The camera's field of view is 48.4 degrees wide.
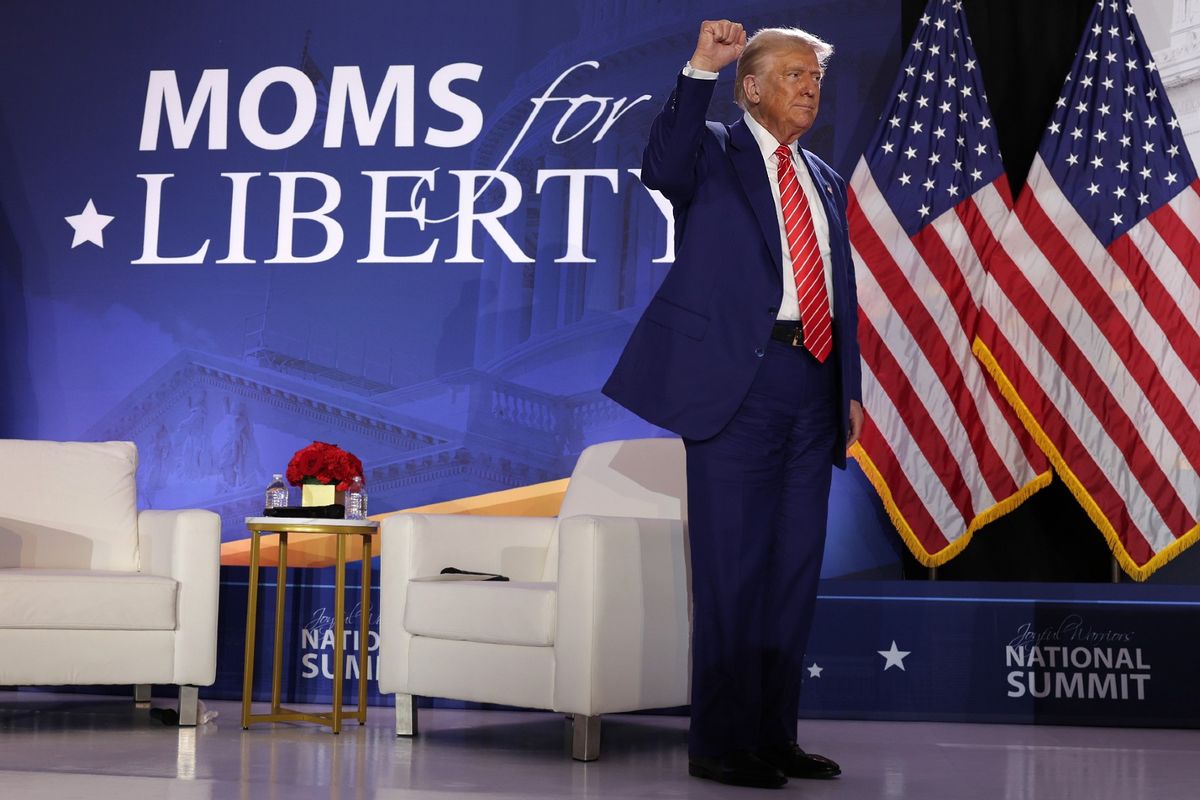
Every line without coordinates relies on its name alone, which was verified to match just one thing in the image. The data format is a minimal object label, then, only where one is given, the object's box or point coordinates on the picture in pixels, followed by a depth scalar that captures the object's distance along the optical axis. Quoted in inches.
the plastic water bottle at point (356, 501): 155.9
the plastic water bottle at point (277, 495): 158.6
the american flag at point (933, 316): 184.4
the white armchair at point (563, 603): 124.3
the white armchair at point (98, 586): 140.6
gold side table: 145.6
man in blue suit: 109.9
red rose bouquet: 152.5
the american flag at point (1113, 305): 178.9
